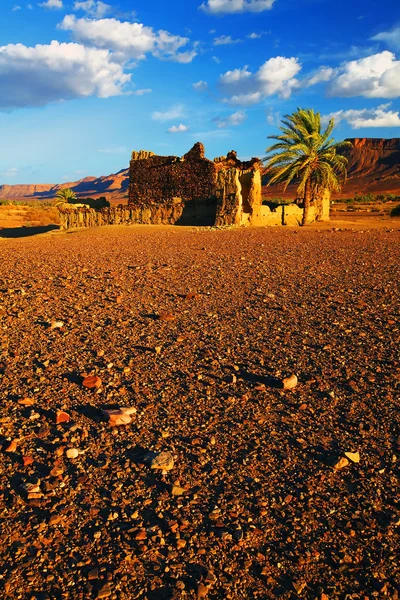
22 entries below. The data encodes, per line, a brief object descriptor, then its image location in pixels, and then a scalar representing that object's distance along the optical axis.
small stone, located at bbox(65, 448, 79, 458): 2.67
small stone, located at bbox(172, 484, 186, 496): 2.38
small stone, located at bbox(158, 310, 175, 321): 5.18
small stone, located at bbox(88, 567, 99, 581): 1.88
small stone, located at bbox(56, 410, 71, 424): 3.04
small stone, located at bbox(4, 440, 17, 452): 2.74
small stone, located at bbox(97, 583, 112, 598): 1.80
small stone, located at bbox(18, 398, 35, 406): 3.25
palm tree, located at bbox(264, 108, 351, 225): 20.69
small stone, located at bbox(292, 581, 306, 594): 1.84
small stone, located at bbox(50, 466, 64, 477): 2.51
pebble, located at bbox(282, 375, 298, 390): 3.50
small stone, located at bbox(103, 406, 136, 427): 3.02
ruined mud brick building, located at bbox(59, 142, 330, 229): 18.39
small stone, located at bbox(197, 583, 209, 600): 1.80
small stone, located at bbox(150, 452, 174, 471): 2.58
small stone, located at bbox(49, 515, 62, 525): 2.17
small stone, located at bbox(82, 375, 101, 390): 3.51
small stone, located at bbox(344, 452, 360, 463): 2.64
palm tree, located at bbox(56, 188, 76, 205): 34.22
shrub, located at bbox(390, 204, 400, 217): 28.41
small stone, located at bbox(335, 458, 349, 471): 2.58
